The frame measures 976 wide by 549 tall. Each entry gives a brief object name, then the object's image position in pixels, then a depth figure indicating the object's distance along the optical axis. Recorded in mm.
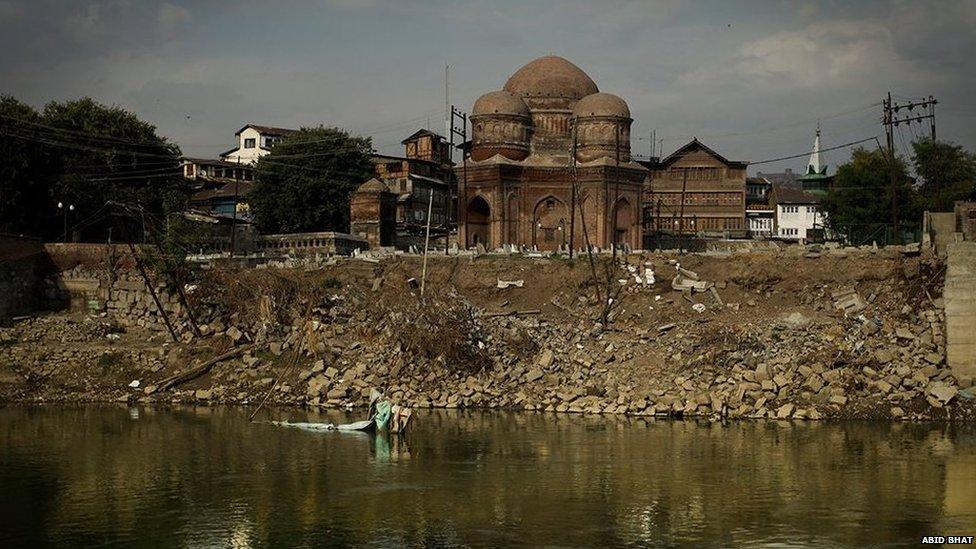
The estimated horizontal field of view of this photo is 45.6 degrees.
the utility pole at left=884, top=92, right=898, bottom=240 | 52625
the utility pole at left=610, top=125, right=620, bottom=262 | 56562
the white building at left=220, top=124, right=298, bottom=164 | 98625
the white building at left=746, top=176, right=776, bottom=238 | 87875
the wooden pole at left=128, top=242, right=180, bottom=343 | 44812
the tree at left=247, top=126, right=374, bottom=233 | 71188
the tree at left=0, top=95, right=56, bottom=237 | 54469
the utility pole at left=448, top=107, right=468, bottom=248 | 56781
